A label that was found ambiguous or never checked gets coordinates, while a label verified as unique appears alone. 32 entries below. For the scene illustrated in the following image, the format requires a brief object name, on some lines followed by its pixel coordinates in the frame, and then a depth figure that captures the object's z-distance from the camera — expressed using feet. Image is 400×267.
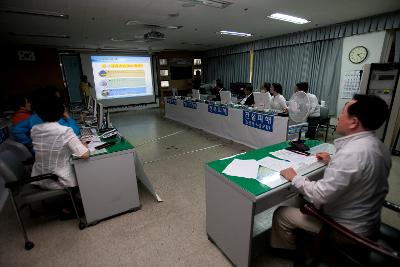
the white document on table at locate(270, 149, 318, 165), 4.89
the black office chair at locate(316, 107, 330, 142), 13.53
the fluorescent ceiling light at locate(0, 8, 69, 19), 10.26
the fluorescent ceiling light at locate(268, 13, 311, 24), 12.93
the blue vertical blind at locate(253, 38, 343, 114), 16.48
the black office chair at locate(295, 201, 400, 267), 3.02
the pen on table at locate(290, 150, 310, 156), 5.31
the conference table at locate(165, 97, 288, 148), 11.02
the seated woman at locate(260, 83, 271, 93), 14.89
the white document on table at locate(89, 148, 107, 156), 6.04
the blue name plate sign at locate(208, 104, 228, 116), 14.25
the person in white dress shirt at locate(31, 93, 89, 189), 5.45
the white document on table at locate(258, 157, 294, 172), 4.68
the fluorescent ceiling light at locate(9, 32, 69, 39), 15.52
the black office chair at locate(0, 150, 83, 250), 5.26
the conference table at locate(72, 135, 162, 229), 5.99
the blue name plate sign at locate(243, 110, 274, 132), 11.15
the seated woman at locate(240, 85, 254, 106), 15.56
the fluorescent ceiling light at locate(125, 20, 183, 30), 13.19
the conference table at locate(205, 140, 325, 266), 3.96
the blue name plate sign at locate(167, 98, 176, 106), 21.03
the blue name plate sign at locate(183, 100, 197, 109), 17.67
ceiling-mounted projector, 14.43
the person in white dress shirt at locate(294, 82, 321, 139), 12.27
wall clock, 14.74
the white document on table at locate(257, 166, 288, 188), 4.06
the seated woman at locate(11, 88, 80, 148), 7.75
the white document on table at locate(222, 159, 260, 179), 4.47
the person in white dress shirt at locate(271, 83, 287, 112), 12.61
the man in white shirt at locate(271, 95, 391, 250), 3.07
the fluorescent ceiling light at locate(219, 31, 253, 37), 17.72
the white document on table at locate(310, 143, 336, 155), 5.45
